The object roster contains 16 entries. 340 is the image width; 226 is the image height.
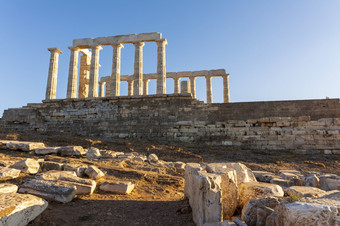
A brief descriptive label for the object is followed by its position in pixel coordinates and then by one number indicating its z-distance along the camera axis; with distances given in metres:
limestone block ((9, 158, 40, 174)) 5.09
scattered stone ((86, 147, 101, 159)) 7.93
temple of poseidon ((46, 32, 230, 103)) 18.56
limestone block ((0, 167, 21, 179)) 4.54
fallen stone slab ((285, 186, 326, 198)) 3.11
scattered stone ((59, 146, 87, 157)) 7.87
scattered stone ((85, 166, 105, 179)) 5.38
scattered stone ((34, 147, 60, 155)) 7.92
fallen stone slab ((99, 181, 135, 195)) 4.63
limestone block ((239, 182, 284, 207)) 3.23
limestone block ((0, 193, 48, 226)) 2.60
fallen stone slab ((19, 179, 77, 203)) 3.84
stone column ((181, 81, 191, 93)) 22.52
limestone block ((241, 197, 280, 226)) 2.58
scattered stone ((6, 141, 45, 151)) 8.08
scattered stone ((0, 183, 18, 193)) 3.42
